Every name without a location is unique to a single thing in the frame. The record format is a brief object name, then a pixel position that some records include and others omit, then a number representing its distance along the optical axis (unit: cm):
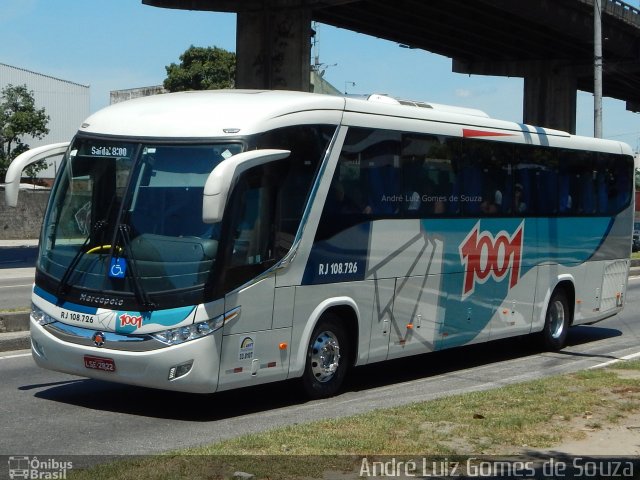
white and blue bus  995
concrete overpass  3788
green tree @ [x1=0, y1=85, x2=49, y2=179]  6094
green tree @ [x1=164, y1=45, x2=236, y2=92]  7775
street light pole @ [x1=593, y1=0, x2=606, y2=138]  2952
